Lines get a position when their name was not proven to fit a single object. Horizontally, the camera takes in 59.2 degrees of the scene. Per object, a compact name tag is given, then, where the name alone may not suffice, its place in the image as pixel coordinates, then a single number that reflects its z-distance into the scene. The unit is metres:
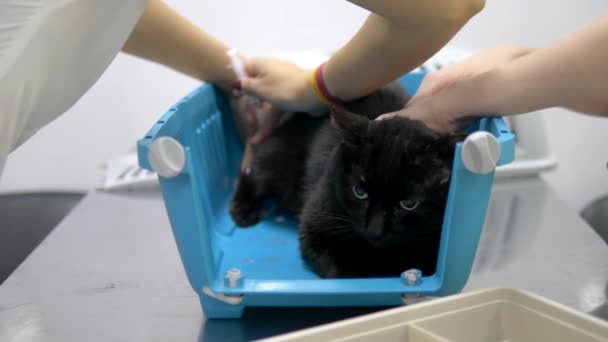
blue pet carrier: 0.59
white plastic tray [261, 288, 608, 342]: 0.54
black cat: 0.72
